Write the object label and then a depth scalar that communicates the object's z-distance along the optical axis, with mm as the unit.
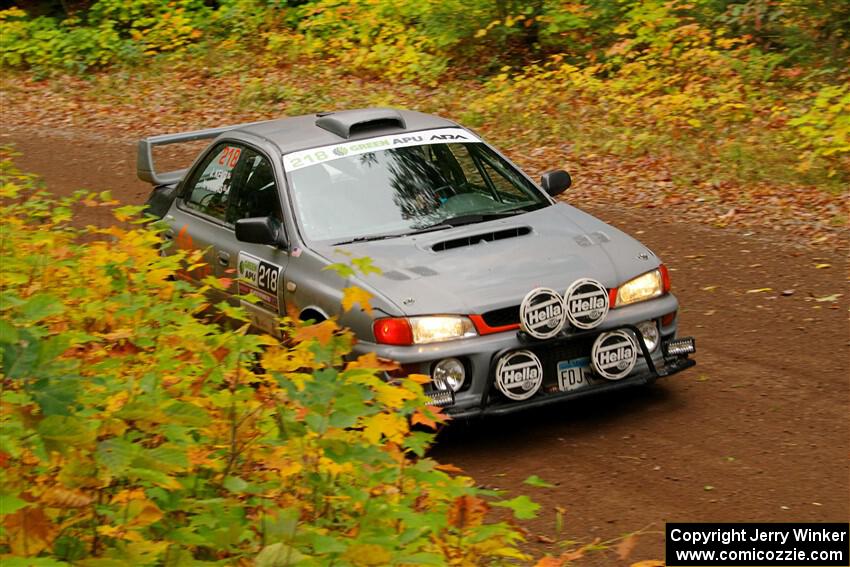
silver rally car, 12070
